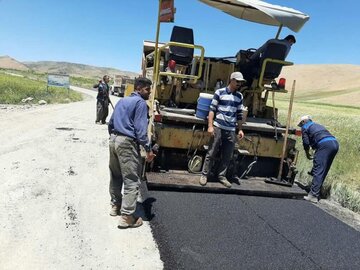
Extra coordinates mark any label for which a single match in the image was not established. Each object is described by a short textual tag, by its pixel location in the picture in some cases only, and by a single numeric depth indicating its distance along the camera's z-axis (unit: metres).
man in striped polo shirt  6.03
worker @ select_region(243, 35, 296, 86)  6.76
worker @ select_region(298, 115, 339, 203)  6.53
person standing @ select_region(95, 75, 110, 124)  13.64
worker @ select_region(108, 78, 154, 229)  4.52
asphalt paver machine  6.27
